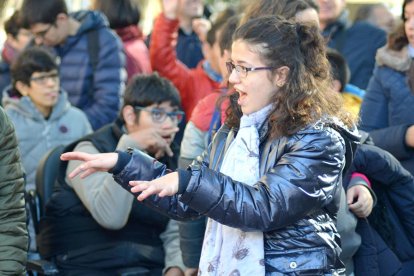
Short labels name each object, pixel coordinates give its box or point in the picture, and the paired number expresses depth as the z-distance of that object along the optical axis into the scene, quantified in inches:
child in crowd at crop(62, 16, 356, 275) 208.6
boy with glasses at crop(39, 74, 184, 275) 314.5
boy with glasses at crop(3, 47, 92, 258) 387.5
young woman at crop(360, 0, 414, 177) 304.0
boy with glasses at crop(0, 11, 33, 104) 447.7
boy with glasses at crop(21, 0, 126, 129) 416.7
